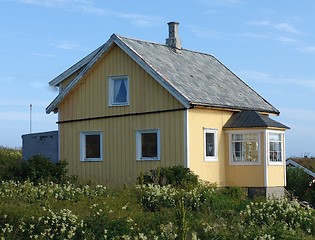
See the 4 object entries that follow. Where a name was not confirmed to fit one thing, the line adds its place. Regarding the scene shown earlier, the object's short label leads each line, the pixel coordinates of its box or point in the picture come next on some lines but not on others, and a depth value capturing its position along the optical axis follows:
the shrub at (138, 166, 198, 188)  22.66
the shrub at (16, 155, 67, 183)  24.09
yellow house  25.00
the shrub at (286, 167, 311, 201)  28.59
